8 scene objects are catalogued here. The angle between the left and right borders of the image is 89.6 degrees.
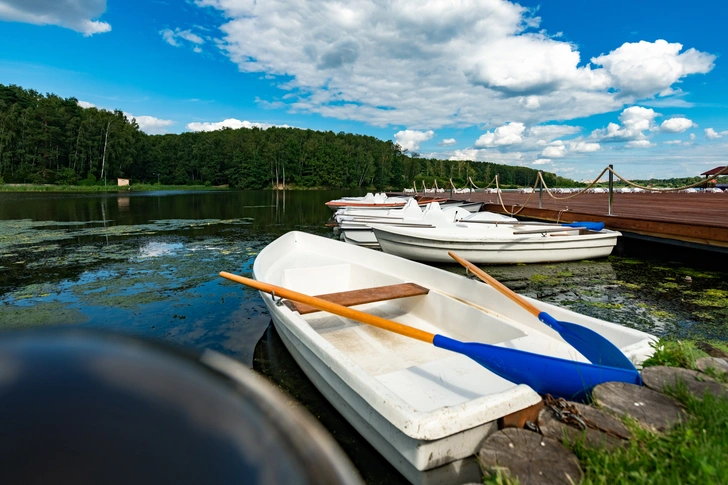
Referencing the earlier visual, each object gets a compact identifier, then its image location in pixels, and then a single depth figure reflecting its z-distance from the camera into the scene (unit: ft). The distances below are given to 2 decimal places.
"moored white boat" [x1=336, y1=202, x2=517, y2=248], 29.86
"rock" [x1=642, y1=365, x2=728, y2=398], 5.84
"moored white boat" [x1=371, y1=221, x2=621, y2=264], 24.57
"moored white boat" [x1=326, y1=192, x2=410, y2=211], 54.92
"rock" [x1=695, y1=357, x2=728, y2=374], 6.60
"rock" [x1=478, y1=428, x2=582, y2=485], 4.50
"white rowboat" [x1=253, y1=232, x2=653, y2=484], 5.60
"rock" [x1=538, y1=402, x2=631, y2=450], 4.99
